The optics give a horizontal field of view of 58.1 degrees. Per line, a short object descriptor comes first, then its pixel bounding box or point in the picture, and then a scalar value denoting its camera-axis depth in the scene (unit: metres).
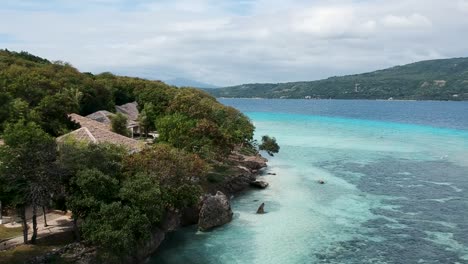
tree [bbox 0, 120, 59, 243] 24.69
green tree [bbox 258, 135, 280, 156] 65.75
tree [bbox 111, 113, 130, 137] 51.25
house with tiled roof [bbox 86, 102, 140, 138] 58.31
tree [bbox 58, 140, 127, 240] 25.58
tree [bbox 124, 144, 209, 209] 30.31
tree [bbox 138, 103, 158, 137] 61.28
